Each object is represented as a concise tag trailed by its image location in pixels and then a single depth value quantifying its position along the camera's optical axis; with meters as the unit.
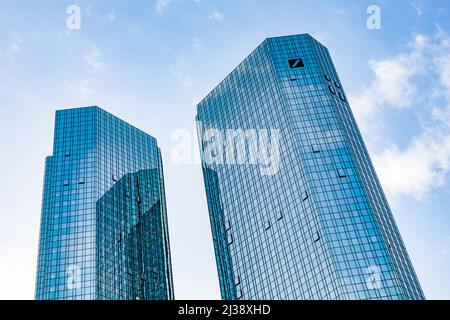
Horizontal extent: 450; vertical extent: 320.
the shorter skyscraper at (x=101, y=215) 136.88
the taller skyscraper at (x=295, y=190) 108.44
